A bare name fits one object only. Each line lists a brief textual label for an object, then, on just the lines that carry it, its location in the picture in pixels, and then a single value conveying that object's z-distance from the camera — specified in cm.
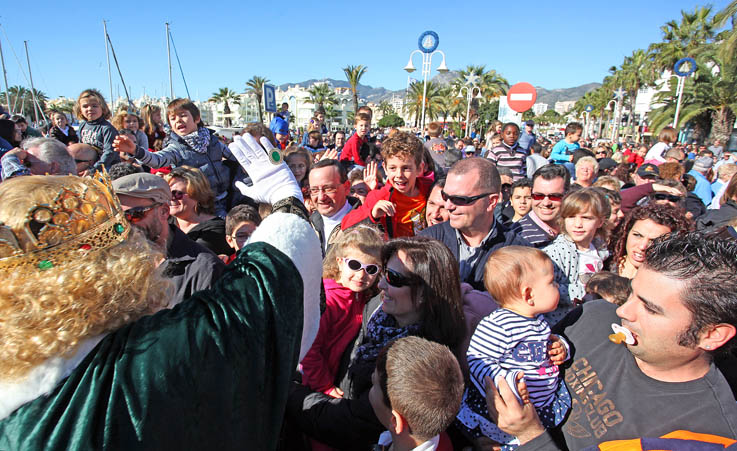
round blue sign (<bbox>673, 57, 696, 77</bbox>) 1375
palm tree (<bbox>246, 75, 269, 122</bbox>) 6283
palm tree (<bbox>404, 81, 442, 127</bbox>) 5406
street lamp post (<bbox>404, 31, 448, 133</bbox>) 1333
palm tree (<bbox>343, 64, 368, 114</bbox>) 5088
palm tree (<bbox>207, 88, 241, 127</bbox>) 7856
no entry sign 1084
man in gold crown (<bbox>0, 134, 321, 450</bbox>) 85
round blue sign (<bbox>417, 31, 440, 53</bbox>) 1332
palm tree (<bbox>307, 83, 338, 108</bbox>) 7683
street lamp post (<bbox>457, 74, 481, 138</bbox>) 1671
